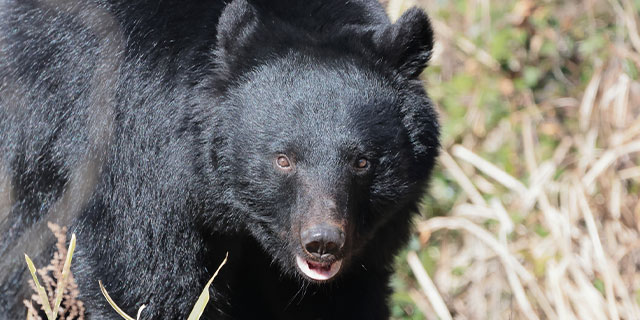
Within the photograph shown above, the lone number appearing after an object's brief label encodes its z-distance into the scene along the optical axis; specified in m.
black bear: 7.47
